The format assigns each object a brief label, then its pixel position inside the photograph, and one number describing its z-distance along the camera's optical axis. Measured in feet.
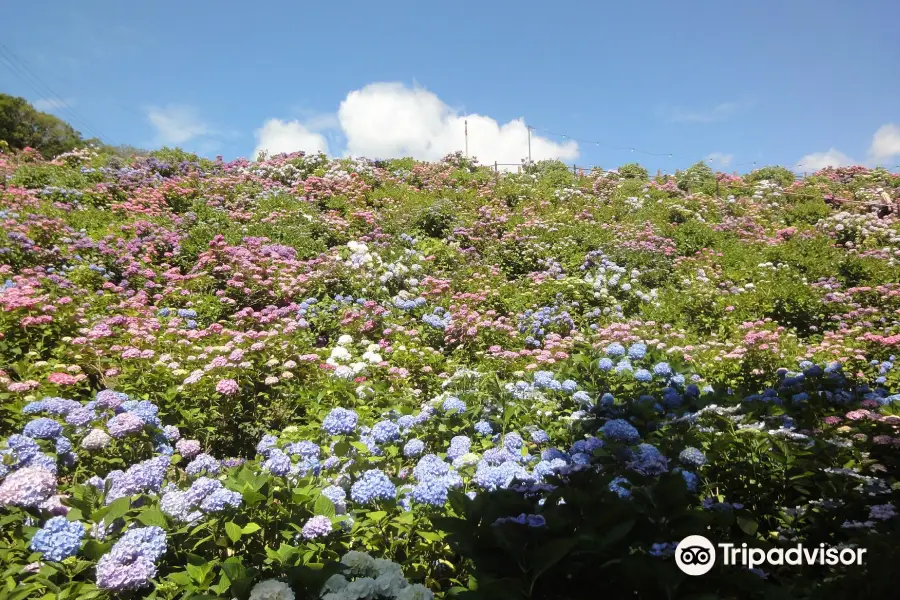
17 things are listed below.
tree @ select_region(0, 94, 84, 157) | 75.97
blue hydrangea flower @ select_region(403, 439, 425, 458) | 10.00
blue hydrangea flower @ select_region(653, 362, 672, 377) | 12.55
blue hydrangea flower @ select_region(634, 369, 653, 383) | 12.35
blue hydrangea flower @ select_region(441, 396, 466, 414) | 11.44
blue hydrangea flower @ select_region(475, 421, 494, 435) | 10.69
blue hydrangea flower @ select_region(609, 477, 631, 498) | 6.81
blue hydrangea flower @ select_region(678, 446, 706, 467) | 8.03
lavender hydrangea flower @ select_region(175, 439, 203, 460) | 9.86
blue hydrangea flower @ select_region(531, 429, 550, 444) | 10.30
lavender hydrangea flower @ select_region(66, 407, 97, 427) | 9.52
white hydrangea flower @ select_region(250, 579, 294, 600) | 5.58
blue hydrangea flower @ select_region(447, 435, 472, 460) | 9.61
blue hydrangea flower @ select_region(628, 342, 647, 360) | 13.87
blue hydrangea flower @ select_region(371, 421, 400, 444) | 10.14
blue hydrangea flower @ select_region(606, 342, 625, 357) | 14.28
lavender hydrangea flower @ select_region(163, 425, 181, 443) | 10.57
